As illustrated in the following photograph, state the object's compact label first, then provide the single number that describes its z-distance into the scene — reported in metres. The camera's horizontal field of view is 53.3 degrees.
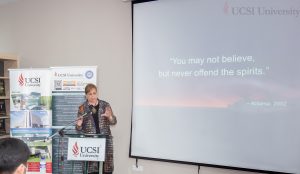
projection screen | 2.96
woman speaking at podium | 3.80
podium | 3.41
